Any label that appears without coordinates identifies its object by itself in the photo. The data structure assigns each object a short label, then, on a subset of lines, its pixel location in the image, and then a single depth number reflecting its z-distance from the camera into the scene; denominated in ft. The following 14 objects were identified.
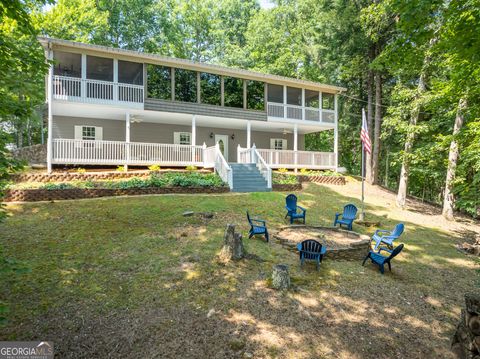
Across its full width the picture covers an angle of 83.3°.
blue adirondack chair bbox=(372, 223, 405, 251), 25.27
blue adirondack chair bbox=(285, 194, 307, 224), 31.14
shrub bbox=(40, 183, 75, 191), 32.55
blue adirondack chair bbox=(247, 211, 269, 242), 24.18
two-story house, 42.91
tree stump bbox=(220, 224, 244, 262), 19.52
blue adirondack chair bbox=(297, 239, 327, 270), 19.53
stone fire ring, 22.68
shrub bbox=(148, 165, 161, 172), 43.72
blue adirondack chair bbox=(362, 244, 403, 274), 19.44
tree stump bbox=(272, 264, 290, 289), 16.34
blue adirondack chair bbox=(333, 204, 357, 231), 30.55
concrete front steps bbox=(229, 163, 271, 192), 42.96
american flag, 33.39
